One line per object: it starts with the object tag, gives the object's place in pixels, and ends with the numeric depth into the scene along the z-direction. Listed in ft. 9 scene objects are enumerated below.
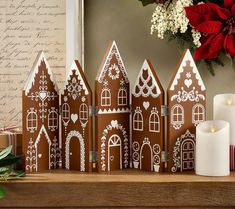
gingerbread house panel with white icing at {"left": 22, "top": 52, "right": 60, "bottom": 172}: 5.24
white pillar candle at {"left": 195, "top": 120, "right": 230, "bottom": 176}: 5.05
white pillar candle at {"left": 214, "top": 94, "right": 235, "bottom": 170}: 5.34
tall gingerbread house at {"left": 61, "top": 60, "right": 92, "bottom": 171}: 5.22
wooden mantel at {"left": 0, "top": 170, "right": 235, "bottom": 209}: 4.93
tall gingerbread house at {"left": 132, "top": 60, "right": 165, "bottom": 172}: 5.21
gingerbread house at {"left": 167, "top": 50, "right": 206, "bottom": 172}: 5.22
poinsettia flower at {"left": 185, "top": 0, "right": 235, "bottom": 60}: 5.62
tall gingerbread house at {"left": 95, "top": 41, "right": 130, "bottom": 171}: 5.22
